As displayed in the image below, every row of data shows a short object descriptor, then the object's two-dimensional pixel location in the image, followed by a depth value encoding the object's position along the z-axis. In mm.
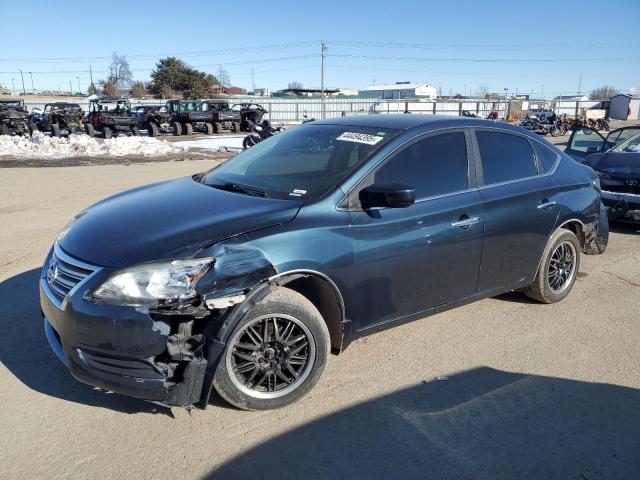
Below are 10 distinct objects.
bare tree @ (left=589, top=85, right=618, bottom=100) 106112
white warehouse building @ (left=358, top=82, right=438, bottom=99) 95188
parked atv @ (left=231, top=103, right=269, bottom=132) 31859
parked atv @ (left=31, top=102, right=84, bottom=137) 25891
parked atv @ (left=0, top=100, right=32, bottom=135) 24698
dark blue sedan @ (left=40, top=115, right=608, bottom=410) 2867
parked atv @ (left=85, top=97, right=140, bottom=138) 25250
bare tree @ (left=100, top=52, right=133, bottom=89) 90619
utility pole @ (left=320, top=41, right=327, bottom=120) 61544
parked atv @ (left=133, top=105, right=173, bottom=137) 27656
